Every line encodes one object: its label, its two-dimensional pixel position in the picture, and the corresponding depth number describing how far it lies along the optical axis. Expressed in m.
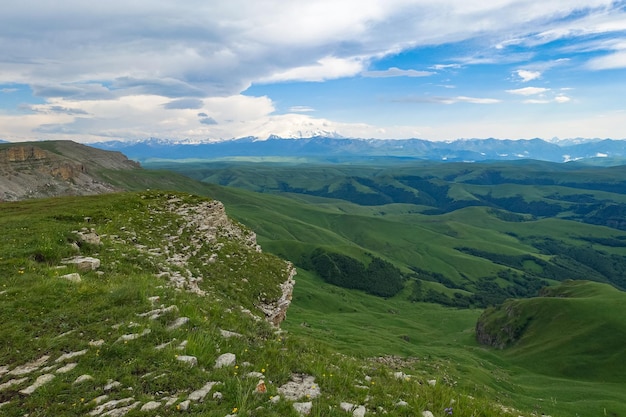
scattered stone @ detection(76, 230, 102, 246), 27.42
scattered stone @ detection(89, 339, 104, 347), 13.93
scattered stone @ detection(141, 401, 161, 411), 10.82
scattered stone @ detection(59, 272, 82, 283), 19.19
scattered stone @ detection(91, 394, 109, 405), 11.04
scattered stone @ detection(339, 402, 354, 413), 12.39
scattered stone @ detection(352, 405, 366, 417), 12.15
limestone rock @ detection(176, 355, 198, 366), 13.21
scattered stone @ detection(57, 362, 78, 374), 12.37
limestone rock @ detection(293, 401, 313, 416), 11.75
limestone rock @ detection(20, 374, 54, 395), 11.38
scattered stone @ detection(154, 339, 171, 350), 13.90
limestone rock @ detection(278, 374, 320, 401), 12.91
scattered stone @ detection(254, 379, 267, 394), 12.32
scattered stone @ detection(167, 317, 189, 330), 15.71
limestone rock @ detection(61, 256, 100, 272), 22.59
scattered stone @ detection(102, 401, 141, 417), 10.52
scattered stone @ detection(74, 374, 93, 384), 11.91
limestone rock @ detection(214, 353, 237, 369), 13.71
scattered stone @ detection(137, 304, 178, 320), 16.26
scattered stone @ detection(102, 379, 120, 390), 11.75
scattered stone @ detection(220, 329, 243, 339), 16.10
